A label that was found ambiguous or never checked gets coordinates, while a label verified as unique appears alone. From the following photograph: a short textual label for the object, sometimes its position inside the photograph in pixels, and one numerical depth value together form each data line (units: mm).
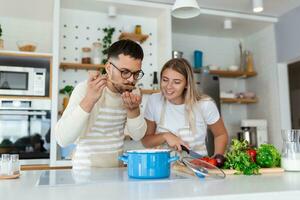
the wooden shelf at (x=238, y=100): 3852
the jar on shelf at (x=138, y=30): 3340
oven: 2746
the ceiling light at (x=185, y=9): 2051
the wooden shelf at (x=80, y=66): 3078
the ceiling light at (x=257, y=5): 2996
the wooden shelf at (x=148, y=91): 3261
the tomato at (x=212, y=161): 1224
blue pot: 1020
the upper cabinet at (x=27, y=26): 3129
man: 1290
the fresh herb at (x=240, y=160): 1138
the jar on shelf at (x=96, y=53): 3207
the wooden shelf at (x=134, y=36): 3221
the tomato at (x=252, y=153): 1240
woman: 1721
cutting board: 1160
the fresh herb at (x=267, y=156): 1259
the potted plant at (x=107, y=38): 3285
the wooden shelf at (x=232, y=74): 3838
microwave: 2770
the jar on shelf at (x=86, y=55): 3186
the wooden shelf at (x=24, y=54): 2826
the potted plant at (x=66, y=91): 3062
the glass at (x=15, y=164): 1157
